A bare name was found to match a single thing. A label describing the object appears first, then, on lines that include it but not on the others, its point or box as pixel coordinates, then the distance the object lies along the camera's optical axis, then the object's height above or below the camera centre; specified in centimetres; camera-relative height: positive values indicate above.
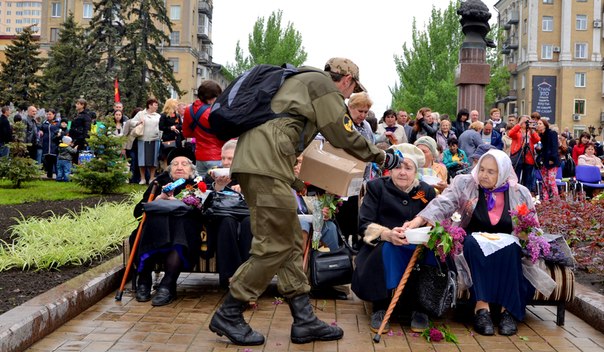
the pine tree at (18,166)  1574 +7
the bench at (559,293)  595 -84
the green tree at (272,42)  5328 +964
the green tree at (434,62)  4869 +805
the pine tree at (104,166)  1394 +11
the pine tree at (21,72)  5447 +708
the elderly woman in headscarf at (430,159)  839 +27
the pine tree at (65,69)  4956 +689
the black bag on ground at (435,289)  582 -82
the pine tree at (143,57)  4803 +747
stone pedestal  1961 +330
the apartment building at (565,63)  7188 +1213
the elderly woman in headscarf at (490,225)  586 -33
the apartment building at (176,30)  7212 +1408
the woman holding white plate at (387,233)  592 -40
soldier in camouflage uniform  501 +0
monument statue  2003 +430
